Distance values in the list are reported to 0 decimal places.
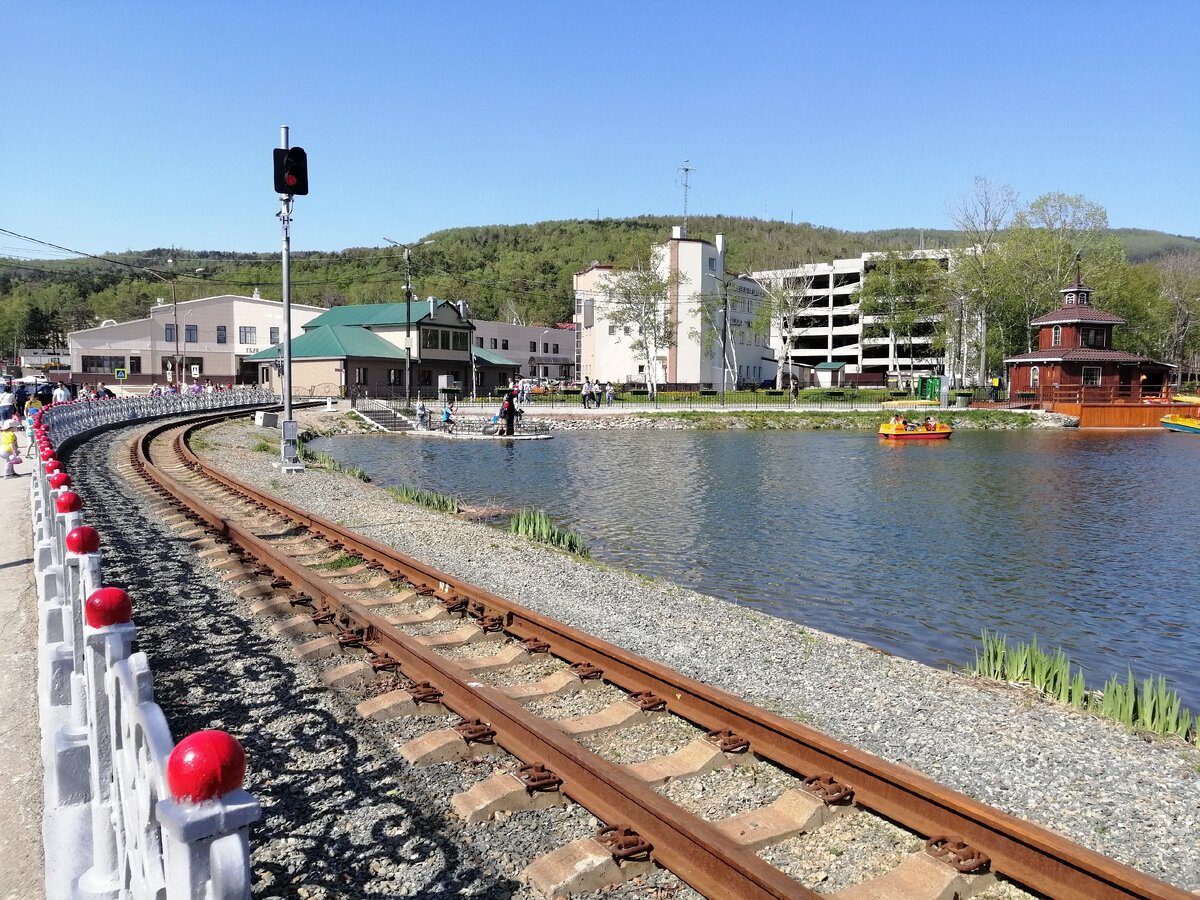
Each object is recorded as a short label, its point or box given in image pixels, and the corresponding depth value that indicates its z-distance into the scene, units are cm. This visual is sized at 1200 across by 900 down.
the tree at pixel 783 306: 8875
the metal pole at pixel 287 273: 1950
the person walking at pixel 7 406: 2516
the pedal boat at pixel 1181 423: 5274
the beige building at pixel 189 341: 8325
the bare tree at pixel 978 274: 7500
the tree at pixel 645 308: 8388
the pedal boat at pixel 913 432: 4378
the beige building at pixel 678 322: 8894
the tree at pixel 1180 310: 9175
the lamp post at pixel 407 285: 5638
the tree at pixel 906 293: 8238
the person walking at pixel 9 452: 1967
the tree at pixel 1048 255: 7412
